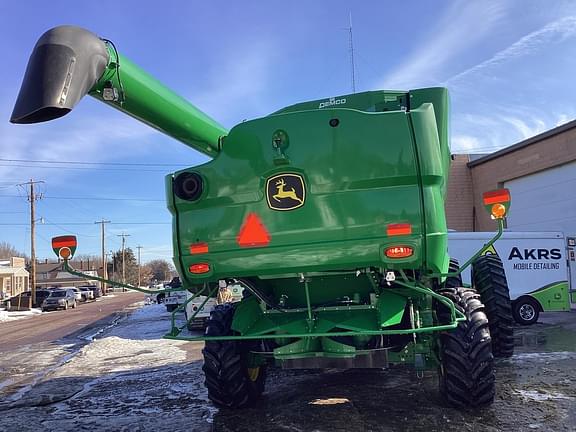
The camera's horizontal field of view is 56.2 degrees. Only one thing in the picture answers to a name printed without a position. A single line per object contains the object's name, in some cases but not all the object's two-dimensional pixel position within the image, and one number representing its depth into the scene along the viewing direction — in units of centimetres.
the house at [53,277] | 8994
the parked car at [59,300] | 3916
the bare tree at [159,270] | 13890
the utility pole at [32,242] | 4216
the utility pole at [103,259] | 7939
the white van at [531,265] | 1430
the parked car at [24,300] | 4006
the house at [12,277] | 5721
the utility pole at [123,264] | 9256
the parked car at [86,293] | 5396
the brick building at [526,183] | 1850
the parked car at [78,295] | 4713
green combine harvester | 462
